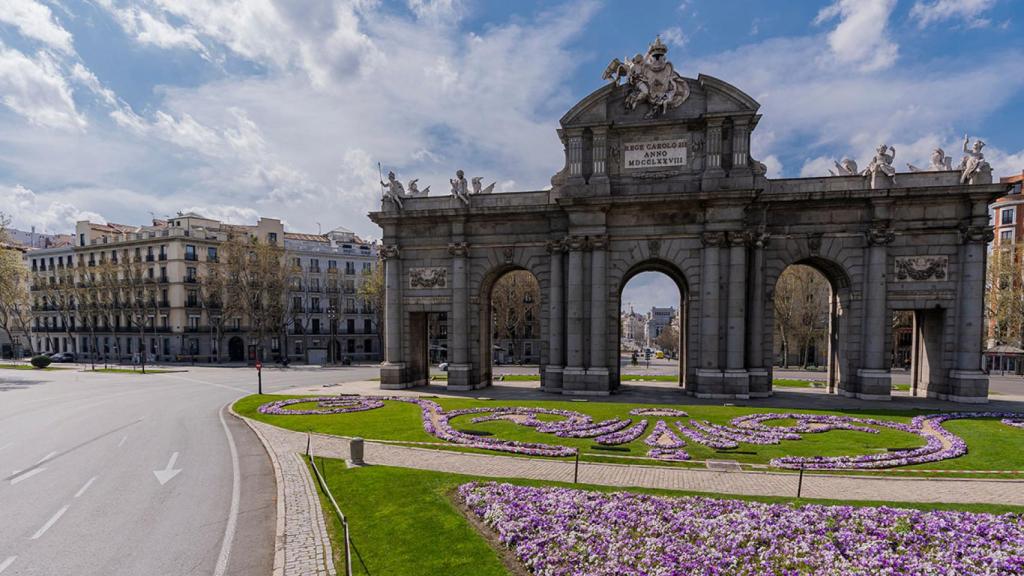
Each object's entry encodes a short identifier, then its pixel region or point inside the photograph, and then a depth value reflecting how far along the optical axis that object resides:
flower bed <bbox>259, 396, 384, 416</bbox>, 28.56
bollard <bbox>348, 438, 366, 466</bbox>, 18.17
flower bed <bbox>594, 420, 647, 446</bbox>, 21.11
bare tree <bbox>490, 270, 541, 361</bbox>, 77.44
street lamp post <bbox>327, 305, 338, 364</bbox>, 77.74
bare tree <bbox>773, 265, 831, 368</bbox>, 68.06
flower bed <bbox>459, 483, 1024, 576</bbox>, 10.34
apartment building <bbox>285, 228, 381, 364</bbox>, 82.38
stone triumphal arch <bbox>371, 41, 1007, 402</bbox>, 32.03
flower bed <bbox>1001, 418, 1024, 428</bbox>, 24.14
